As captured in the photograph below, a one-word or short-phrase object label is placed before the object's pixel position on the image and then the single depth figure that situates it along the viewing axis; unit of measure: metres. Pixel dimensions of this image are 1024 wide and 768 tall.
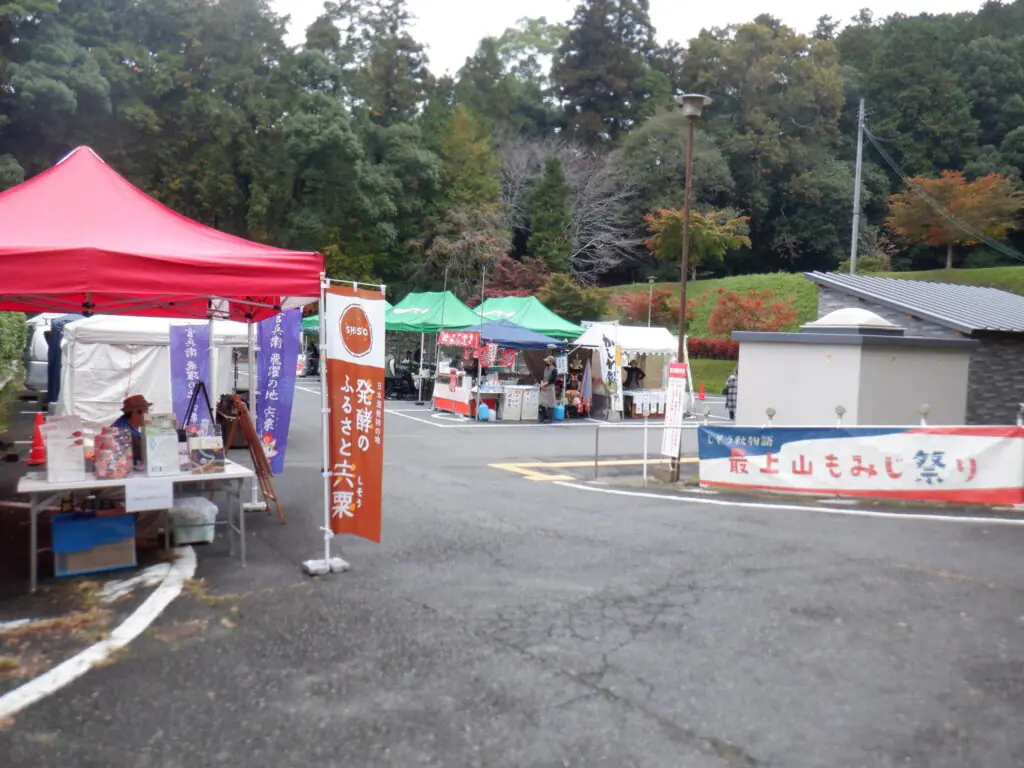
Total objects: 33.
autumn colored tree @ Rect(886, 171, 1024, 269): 37.81
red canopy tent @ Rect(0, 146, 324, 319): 5.55
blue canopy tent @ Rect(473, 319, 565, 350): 19.92
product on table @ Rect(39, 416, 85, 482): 6.09
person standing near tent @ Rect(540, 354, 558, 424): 20.83
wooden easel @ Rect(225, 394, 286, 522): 8.22
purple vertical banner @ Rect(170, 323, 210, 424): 11.60
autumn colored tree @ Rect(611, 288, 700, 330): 37.34
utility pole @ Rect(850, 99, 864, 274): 26.31
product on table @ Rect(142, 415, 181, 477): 6.44
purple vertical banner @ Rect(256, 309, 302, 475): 9.73
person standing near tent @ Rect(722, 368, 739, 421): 19.84
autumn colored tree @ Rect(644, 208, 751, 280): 39.91
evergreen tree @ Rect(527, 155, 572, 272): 40.34
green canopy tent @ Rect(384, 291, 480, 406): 23.98
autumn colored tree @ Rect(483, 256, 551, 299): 38.69
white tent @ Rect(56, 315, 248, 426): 13.48
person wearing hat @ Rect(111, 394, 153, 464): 6.84
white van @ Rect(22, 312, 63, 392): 19.55
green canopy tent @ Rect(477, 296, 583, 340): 22.73
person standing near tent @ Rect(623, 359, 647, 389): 22.94
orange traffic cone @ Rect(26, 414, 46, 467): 9.70
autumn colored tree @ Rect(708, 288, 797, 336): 32.03
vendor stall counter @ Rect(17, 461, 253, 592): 5.92
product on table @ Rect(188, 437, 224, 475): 6.89
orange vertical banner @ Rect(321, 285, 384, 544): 6.45
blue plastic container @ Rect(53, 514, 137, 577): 6.23
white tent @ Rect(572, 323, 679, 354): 21.16
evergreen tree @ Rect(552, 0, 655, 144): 50.09
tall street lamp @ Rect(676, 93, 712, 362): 11.55
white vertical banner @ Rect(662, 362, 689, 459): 11.77
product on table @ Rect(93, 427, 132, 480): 6.35
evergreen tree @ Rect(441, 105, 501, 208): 41.00
